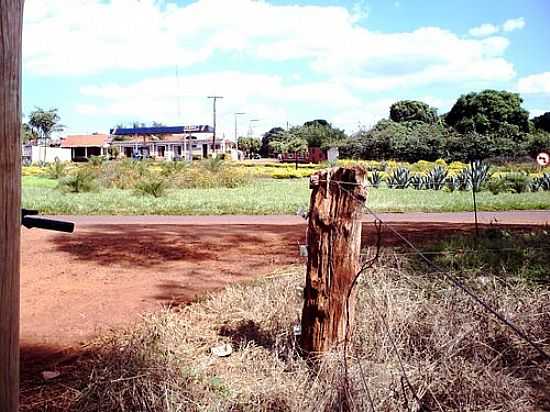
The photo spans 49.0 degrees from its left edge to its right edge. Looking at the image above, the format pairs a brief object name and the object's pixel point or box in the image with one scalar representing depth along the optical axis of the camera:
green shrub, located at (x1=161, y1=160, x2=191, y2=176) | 22.70
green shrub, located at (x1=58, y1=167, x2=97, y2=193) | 19.31
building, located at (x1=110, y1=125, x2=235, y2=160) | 62.31
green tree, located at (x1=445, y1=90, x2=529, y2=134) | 49.50
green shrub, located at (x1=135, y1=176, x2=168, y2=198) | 17.62
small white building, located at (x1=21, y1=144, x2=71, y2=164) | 57.72
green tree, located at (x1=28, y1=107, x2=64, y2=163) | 63.44
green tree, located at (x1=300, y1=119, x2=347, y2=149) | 55.25
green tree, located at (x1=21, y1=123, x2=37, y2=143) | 61.91
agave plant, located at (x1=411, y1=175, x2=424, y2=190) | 18.45
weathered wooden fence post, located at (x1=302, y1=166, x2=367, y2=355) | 2.89
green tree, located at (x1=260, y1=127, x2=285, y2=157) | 68.69
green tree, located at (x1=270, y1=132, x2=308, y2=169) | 53.59
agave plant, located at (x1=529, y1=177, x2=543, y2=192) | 19.42
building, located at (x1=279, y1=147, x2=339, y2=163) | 46.62
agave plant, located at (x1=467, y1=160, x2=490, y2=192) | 17.27
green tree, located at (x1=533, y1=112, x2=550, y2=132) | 51.03
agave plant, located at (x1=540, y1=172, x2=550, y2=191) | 19.16
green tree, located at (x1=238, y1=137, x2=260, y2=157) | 71.56
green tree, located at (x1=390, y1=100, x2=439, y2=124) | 61.31
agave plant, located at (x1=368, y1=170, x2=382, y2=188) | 15.77
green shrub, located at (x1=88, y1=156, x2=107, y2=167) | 23.88
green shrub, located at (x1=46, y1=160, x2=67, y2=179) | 25.28
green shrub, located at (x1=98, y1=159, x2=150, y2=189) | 21.50
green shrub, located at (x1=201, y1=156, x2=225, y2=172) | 23.70
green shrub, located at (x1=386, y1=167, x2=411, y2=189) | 19.11
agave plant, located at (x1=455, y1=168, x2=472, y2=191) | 19.10
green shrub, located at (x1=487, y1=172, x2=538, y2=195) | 19.31
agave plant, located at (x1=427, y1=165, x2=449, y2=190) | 19.17
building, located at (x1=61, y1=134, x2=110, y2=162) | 68.50
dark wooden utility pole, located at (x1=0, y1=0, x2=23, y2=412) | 0.97
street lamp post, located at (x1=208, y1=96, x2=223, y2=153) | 54.08
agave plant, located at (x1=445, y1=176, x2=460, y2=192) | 19.27
